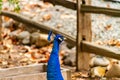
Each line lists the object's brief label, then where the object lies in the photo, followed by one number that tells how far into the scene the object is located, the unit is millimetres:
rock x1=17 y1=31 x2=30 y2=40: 9963
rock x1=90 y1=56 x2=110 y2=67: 7362
